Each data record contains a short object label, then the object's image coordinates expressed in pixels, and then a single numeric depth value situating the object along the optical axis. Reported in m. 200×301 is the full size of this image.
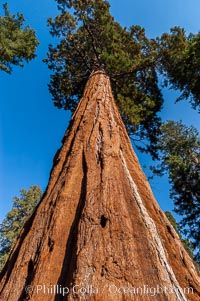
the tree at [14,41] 9.02
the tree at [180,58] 7.60
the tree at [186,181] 10.17
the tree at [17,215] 19.57
